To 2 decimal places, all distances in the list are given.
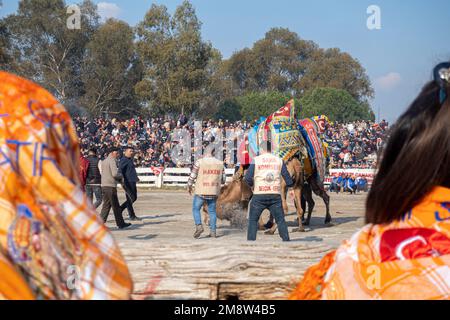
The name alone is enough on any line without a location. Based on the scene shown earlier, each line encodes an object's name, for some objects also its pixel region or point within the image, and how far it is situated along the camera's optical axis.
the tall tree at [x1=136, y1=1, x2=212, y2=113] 49.25
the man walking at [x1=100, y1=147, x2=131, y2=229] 13.75
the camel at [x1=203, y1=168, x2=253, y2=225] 13.50
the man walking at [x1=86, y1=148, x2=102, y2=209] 15.35
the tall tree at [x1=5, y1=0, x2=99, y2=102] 49.91
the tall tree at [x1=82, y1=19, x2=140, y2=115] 53.62
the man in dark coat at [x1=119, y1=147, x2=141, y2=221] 15.06
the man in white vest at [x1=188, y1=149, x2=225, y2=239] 12.23
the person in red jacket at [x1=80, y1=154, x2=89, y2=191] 14.00
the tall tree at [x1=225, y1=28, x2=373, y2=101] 80.06
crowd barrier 29.02
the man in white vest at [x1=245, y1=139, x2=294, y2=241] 10.50
